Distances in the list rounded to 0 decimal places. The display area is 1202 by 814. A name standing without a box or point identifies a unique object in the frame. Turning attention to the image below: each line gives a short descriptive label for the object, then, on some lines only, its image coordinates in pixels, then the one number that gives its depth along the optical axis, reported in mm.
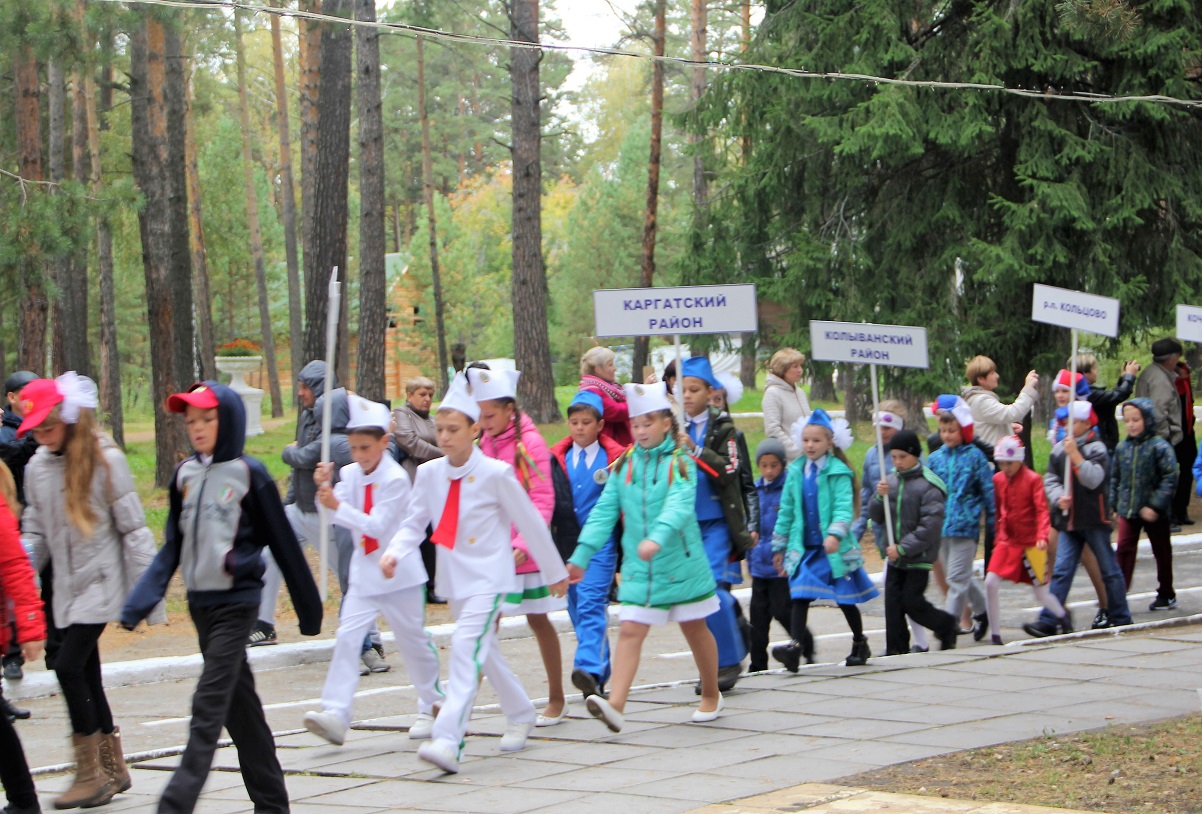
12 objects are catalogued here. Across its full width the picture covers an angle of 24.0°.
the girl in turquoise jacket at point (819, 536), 16787
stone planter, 70342
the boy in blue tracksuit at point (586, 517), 15132
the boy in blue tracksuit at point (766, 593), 17600
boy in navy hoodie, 10711
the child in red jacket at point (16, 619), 10697
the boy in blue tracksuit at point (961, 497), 19254
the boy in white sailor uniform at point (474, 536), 12900
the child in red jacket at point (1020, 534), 19668
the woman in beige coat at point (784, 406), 21864
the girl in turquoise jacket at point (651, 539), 13785
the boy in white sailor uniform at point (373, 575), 13563
